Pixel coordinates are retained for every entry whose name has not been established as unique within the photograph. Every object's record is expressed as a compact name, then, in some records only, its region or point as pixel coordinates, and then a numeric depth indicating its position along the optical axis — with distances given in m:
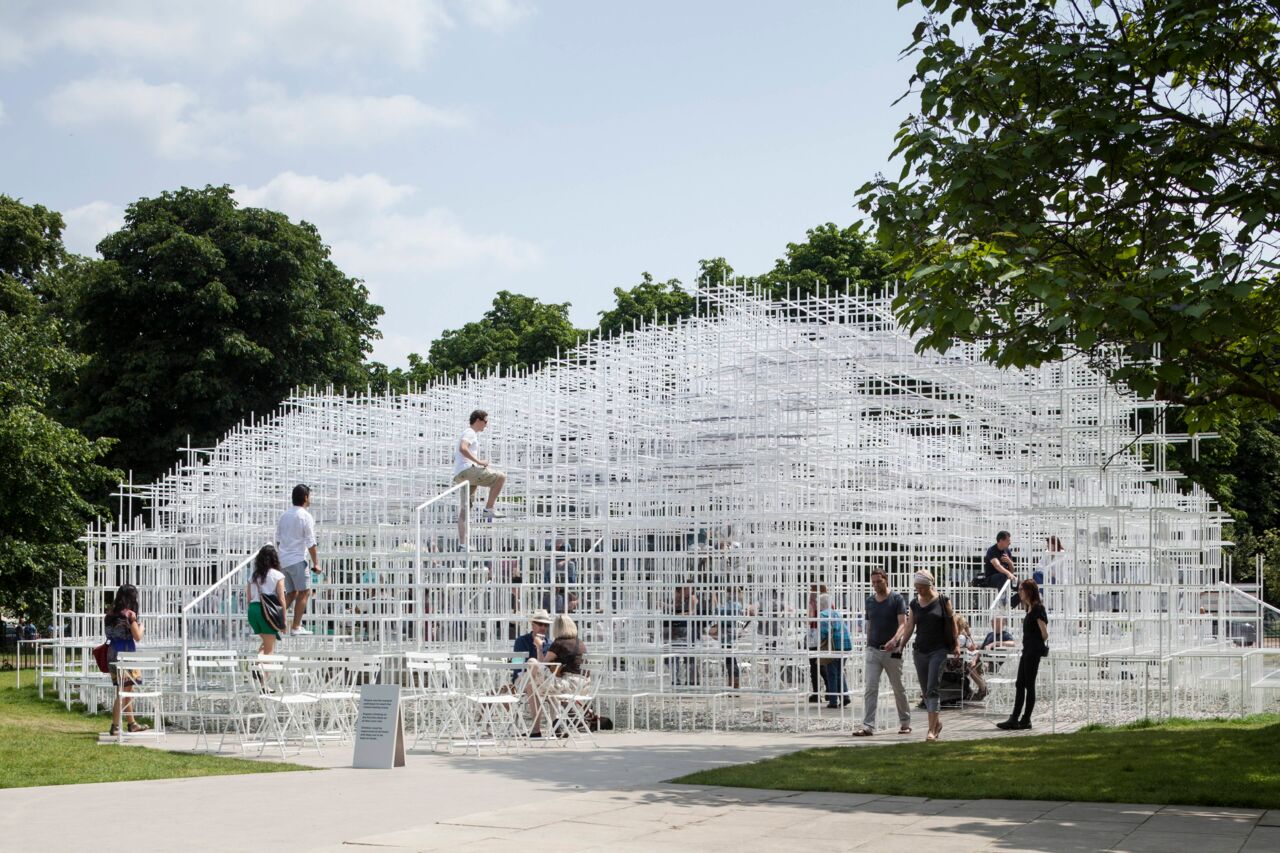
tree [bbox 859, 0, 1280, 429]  10.31
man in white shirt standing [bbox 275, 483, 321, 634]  14.74
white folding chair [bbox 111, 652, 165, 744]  15.03
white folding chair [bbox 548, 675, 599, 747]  14.06
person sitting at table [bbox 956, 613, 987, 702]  17.95
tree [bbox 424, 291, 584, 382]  45.84
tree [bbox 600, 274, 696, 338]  44.28
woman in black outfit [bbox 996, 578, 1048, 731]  14.66
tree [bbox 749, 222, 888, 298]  41.19
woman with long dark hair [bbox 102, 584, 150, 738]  16.23
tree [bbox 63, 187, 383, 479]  35.97
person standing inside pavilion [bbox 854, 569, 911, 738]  14.63
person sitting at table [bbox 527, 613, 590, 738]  14.46
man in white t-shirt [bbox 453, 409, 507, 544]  16.48
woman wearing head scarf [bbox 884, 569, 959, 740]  14.33
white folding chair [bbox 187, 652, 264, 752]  13.70
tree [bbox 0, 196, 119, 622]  27.78
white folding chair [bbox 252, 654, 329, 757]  13.20
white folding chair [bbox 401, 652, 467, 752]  13.72
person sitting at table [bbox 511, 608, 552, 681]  15.35
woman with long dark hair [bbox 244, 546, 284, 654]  14.51
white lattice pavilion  16.03
